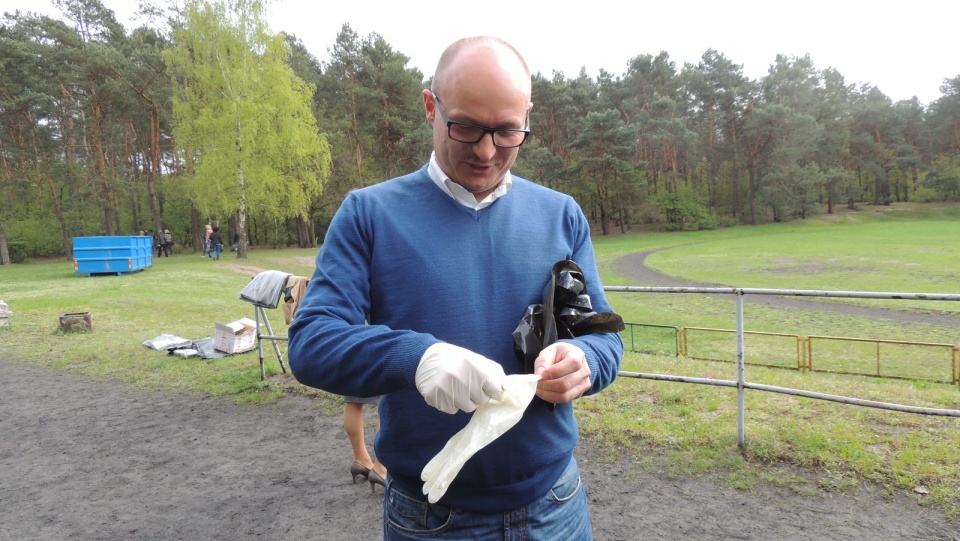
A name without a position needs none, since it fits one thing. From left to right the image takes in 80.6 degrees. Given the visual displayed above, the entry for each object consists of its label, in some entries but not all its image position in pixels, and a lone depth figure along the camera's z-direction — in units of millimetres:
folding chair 6199
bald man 1337
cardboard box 8453
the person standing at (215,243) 29522
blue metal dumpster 21047
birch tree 28250
